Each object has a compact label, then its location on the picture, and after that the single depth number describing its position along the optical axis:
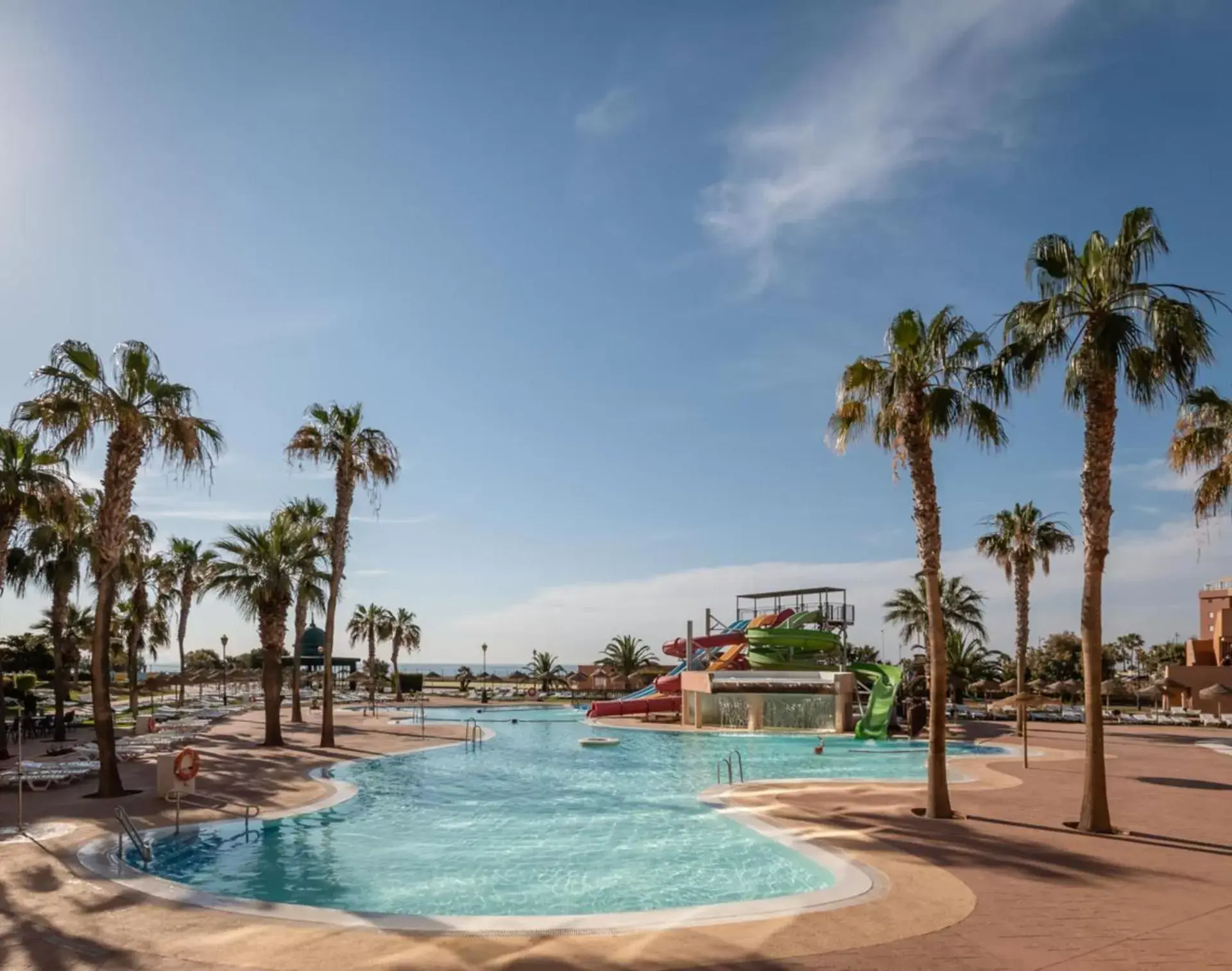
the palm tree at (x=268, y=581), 29.61
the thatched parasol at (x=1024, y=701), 23.86
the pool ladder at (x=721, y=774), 22.14
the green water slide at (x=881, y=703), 35.59
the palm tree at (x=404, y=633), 85.38
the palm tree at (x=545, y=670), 71.94
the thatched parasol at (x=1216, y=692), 45.78
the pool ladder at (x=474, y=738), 32.65
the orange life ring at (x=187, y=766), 16.52
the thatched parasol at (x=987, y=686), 54.31
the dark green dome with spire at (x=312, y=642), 71.19
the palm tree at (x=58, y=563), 27.94
